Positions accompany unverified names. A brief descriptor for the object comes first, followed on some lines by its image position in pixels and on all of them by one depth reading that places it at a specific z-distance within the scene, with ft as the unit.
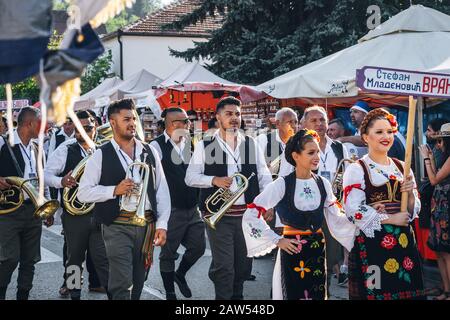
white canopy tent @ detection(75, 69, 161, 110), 59.64
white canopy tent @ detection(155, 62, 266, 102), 42.78
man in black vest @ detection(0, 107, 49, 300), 22.86
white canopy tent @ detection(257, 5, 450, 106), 28.27
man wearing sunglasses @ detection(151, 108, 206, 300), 25.49
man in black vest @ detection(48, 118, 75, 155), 34.50
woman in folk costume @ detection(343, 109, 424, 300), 18.29
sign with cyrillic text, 18.21
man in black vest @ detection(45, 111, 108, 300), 24.22
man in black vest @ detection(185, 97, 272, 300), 22.27
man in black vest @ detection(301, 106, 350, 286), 24.97
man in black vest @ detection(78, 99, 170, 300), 18.85
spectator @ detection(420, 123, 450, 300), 24.00
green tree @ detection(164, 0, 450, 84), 53.31
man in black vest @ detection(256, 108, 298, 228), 27.58
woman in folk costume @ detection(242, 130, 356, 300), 18.31
